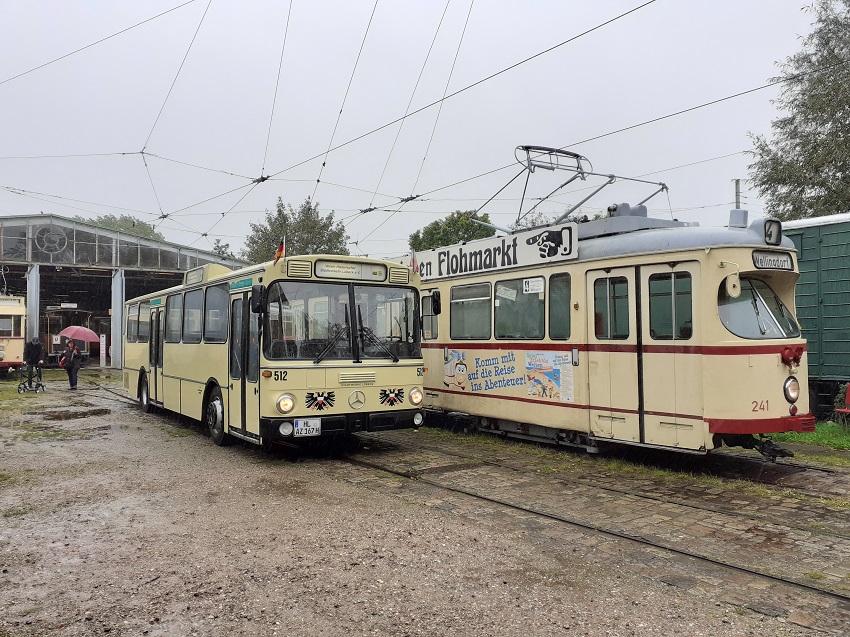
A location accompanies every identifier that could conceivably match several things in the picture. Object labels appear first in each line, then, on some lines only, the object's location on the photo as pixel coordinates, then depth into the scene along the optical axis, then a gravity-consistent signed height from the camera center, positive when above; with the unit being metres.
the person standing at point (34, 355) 23.41 -0.37
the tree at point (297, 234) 32.81 +5.20
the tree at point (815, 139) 20.80 +6.29
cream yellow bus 9.16 -0.14
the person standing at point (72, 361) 23.38 -0.59
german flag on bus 9.35 +1.24
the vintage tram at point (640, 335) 7.93 +0.00
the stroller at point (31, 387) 22.33 -1.40
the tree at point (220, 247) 51.00 +7.23
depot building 32.09 +4.01
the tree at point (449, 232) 37.72 +6.12
